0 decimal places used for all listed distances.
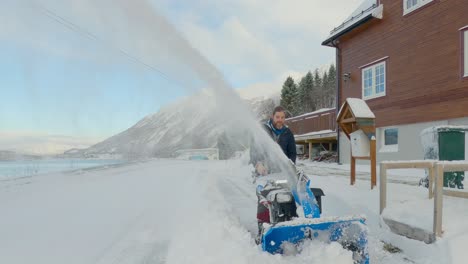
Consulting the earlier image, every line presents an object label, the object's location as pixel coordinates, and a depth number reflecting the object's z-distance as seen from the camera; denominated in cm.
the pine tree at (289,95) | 4953
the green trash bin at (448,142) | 574
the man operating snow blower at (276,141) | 402
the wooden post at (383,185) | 472
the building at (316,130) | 1870
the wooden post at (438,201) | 360
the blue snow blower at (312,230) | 286
